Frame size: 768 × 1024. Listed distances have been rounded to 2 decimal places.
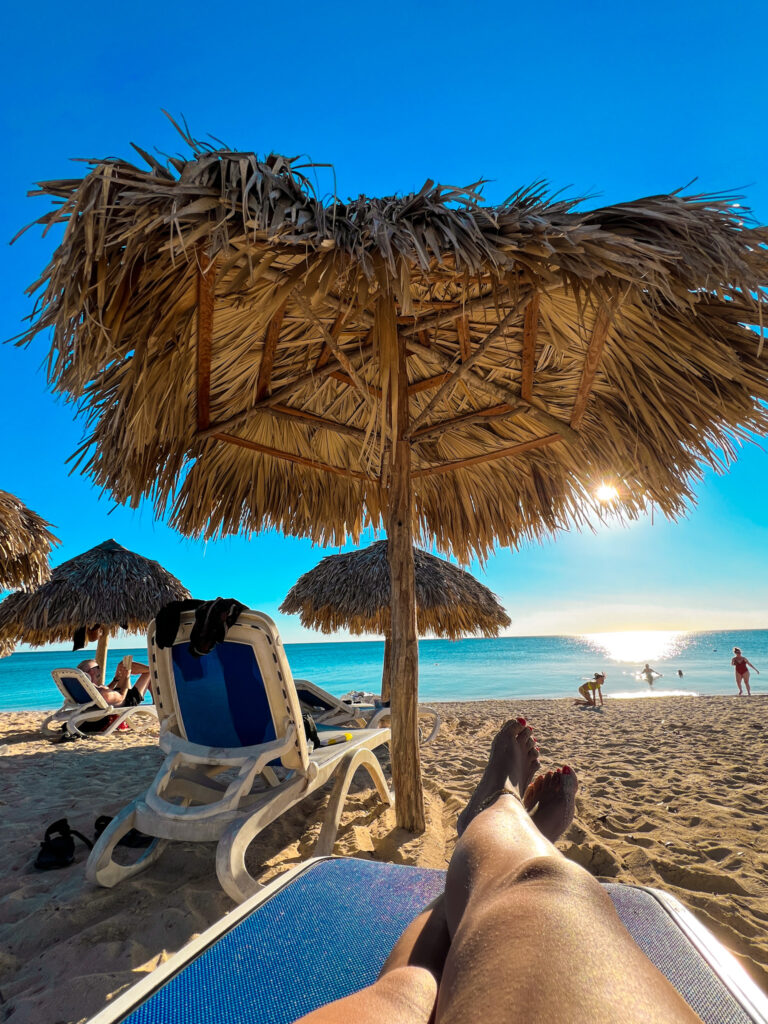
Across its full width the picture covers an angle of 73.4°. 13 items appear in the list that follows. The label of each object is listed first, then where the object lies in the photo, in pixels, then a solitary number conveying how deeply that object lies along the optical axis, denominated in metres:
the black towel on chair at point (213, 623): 2.18
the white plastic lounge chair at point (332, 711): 4.19
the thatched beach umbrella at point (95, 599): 7.77
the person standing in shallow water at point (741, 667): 13.40
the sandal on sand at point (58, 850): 2.18
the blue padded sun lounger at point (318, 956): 0.88
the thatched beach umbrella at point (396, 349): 1.80
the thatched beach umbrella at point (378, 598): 8.22
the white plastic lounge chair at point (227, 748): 1.91
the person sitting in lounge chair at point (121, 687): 6.26
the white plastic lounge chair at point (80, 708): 5.37
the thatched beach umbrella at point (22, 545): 6.47
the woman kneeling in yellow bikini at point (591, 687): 11.35
